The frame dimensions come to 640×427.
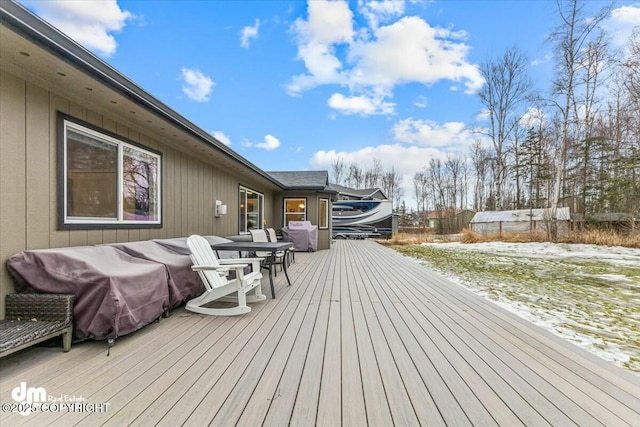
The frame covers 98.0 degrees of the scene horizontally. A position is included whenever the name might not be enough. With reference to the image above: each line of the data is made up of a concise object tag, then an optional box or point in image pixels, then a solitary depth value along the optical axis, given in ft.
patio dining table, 12.30
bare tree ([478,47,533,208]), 50.85
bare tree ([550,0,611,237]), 34.86
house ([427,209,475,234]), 61.82
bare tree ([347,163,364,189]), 97.30
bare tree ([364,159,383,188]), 98.17
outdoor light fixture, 19.47
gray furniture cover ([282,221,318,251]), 31.73
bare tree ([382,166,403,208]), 97.45
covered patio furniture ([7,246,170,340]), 6.84
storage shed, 39.04
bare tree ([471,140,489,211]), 68.95
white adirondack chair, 9.69
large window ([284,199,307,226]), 35.19
